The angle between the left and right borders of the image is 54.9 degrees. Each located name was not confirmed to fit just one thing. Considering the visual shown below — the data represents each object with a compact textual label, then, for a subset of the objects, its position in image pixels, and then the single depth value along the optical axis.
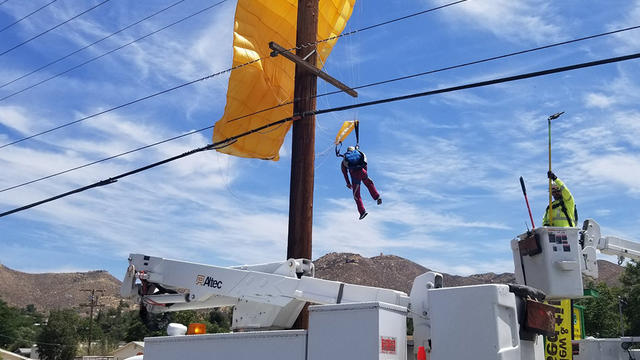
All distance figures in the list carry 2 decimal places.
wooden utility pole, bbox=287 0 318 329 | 10.04
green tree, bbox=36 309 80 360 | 78.06
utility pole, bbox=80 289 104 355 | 58.08
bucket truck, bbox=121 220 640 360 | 5.60
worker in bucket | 8.93
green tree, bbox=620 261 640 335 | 47.92
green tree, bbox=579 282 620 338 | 44.10
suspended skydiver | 10.70
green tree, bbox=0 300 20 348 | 87.29
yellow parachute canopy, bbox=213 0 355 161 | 11.46
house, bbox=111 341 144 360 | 52.81
